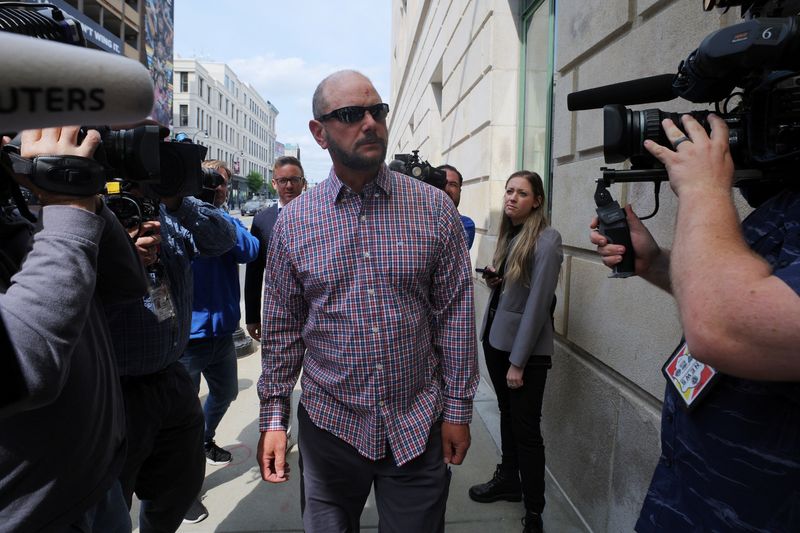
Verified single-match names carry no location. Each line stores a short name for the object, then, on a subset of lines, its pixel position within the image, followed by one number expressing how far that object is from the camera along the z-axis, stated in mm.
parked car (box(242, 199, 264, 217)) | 48969
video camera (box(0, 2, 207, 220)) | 344
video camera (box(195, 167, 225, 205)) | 3145
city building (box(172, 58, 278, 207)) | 64500
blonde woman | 2904
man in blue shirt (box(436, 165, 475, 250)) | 4383
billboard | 47000
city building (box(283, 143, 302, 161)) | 129400
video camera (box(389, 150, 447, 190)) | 4133
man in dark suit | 3887
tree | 82994
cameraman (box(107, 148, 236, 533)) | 2219
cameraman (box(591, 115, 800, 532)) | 947
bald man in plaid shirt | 1956
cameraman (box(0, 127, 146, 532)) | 1170
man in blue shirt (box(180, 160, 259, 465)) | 3277
